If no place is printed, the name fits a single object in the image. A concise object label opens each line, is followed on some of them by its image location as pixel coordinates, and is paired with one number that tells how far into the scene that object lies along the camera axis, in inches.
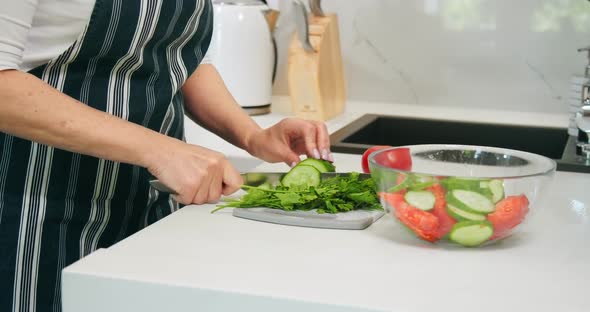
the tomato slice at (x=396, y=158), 44.7
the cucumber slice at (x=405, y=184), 39.5
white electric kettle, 80.4
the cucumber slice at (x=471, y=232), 38.9
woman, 42.1
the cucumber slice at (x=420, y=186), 38.9
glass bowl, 38.4
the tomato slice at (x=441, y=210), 38.7
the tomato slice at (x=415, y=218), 39.3
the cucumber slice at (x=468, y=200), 38.3
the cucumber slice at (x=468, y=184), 38.3
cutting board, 42.9
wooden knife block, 79.7
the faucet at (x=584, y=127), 63.5
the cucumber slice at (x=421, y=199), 39.2
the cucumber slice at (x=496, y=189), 38.4
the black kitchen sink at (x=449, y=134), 78.1
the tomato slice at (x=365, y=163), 52.8
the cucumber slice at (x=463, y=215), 38.6
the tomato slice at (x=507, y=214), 39.1
